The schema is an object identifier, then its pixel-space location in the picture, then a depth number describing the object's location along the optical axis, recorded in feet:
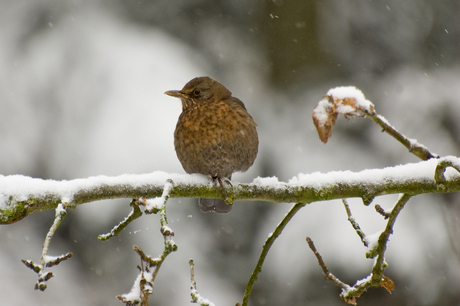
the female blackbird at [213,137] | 19.94
